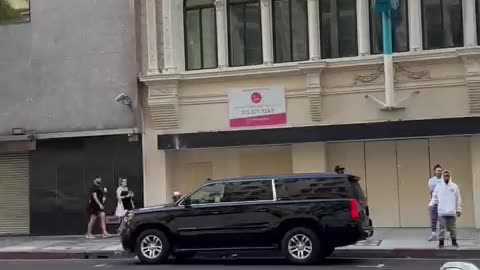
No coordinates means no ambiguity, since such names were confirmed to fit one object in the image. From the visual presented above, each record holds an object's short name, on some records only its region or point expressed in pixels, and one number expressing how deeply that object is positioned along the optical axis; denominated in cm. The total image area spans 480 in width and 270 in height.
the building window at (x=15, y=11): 2356
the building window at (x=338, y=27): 2130
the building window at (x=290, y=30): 2169
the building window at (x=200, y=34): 2247
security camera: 2214
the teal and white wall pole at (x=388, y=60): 1994
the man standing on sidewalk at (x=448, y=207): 1609
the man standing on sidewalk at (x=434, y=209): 1727
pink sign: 2142
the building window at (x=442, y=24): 2036
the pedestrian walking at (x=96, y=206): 2119
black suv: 1434
